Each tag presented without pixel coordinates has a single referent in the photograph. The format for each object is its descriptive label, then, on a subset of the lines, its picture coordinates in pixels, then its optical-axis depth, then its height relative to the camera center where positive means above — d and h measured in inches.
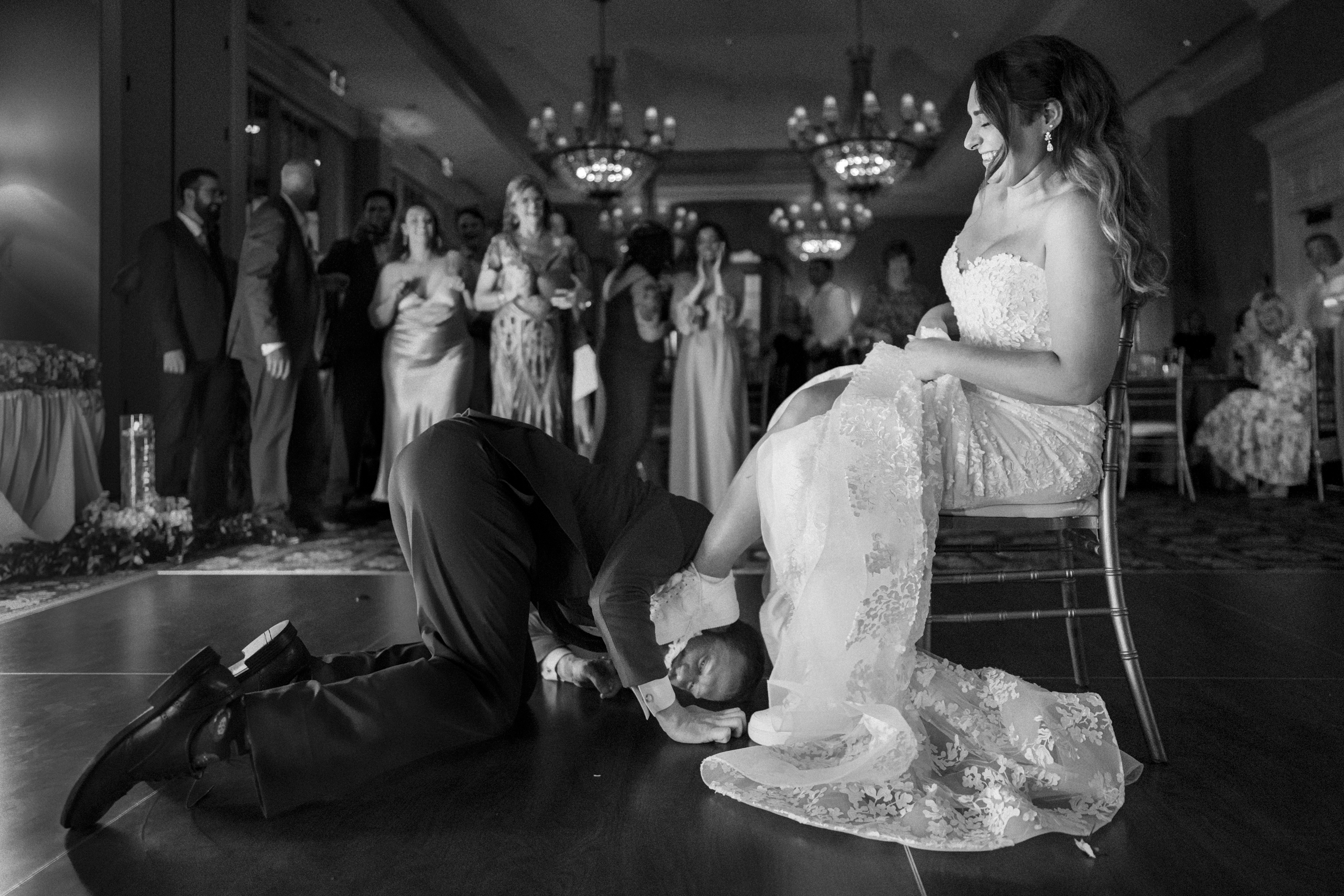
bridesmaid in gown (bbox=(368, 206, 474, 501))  202.1 +27.9
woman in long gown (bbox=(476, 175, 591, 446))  183.8 +29.8
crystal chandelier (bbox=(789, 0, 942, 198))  303.7 +95.5
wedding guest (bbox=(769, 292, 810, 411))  271.9 +33.4
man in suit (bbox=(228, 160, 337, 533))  192.4 +23.5
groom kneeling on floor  50.4 -10.0
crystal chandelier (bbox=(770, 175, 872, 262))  425.7 +98.6
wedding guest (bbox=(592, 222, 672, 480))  193.0 +23.9
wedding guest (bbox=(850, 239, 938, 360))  241.3 +37.5
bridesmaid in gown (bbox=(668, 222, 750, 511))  191.5 +15.2
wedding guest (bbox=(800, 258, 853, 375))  270.4 +36.6
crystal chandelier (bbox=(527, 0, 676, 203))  307.3 +95.2
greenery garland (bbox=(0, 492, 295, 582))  138.3 -8.9
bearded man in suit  184.9 +25.2
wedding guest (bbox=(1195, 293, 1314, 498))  274.8 +12.0
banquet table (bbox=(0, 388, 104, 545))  151.9 +3.4
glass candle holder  167.9 +3.6
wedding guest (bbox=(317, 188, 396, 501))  215.2 +27.5
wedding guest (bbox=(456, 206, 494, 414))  216.1 +40.3
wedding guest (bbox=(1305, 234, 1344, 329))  268.2 +45.9
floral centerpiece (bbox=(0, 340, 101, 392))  153.3 +17.9
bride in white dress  55.6 -1.3
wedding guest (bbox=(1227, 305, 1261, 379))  281.9 +31.9
